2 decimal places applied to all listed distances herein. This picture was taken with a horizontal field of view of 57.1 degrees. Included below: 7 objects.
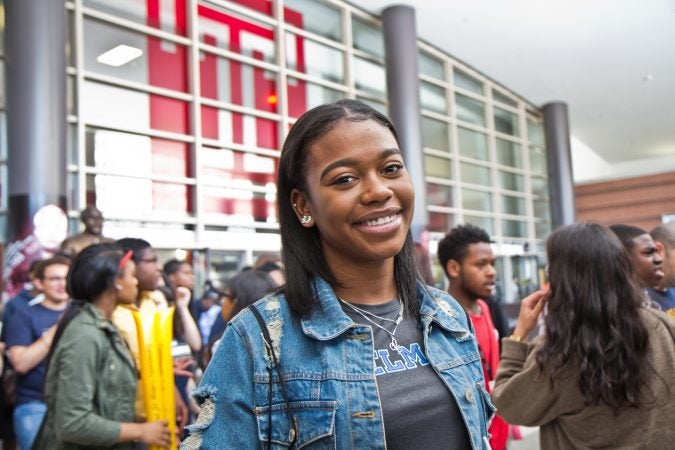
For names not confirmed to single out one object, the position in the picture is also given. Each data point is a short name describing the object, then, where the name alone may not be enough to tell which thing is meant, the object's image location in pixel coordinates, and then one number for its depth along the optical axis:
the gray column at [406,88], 11.38
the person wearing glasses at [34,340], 3.63
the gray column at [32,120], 6.62
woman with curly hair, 1.94
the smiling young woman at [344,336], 1.20
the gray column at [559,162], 16.73
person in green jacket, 2.56
